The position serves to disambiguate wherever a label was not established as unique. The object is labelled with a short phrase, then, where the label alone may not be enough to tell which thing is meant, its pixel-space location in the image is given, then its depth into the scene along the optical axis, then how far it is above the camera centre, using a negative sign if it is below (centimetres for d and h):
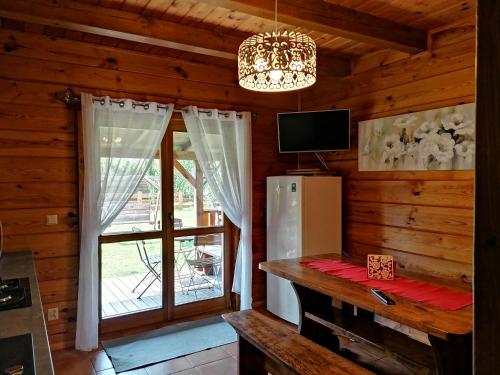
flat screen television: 362 +50
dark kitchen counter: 110 -56
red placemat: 183 -61
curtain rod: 305 +69
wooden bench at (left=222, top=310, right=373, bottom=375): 179 -92
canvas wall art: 275 +33
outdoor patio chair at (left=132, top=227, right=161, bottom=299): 353 -82
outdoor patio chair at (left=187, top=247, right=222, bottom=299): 384 -99
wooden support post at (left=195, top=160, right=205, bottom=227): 379 -16
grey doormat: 295 -145
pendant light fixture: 185 +62
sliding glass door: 343 -69
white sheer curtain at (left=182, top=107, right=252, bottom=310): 367 +14
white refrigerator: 351 -41
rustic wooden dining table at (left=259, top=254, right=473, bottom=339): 156 -62
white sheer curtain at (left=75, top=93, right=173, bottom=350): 308 +13
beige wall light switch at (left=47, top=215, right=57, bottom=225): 305 -34
